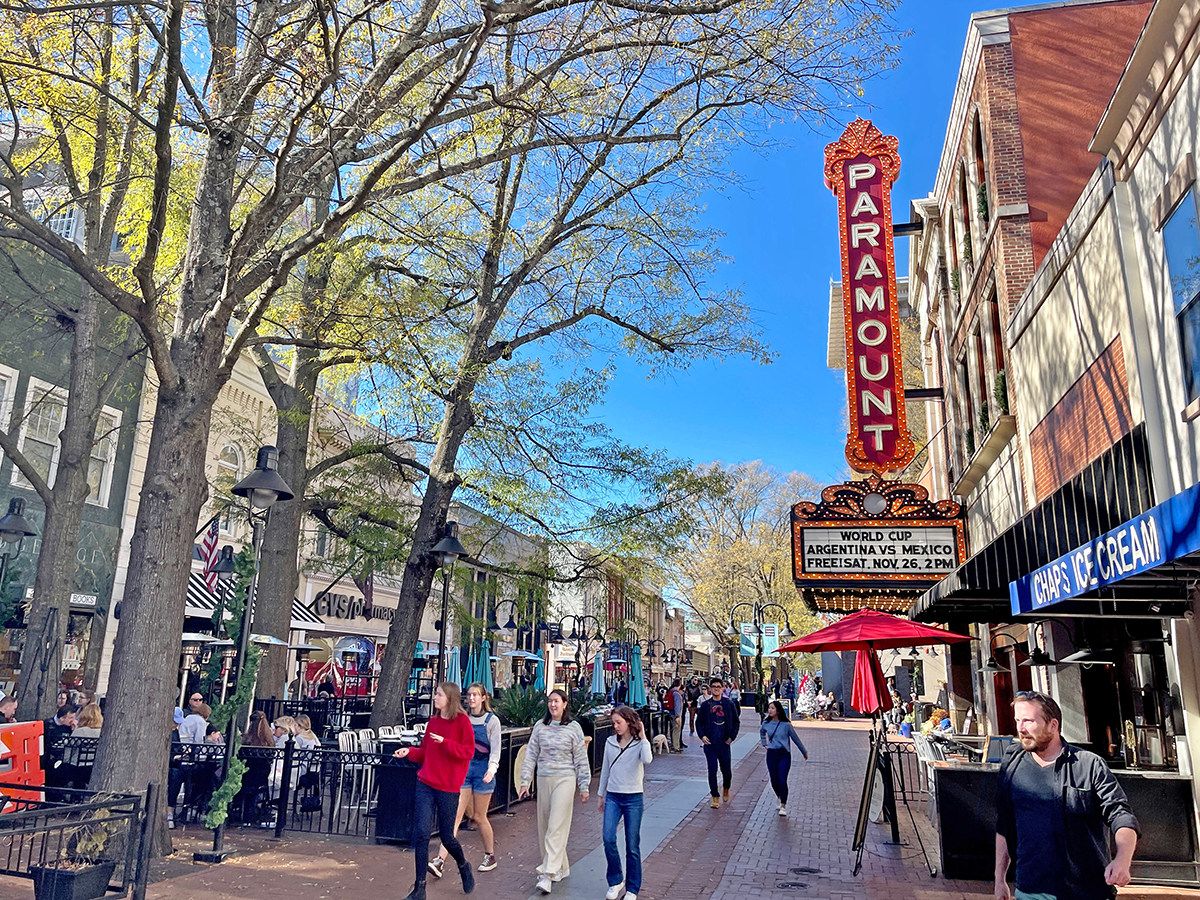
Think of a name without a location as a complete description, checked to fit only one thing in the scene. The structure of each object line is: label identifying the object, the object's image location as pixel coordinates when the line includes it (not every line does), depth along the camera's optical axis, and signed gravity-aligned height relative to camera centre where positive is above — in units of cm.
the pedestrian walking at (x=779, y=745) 1239 -102
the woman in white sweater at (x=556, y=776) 776 -96
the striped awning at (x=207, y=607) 2033 +136
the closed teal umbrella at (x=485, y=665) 1878 +4
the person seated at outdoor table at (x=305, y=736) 1134 -96
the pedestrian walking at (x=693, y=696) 2952 -88
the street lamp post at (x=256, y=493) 912 +182
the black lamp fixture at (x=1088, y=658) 948 +24
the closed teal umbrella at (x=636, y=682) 2355 -30
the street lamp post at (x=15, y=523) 1327 +204
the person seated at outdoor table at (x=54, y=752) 1053 -113
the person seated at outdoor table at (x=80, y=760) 1054 -124
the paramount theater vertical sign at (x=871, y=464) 1416 +363
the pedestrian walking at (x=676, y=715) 2402 -126
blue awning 475 +82
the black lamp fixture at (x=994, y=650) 1301 +53
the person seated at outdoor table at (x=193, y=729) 1168 -90
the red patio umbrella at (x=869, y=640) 1002 +41
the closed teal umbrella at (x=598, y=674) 2241 -12
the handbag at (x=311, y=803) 992 -159
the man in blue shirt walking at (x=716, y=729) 1337 -87
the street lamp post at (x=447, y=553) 1298 +170
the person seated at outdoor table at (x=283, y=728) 1168 -87
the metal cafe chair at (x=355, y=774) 977 -131
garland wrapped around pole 851 -38
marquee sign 1408 +217
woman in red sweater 742 -90
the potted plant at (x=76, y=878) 565 -143
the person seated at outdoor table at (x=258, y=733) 1193 -96
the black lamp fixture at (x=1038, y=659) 1046 +25
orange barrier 872 -101
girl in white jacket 732 -104
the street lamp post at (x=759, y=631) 2518 +186
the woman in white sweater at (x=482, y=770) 854 -103
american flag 1991 +246
